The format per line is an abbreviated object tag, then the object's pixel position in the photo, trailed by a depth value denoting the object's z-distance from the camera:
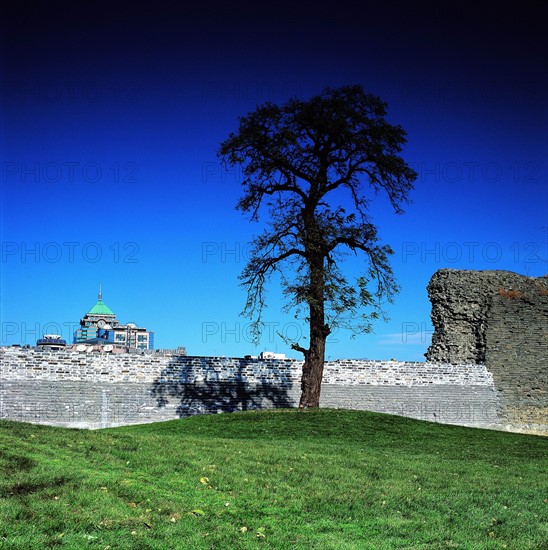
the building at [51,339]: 78.43
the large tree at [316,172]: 24.20
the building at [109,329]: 159.88
